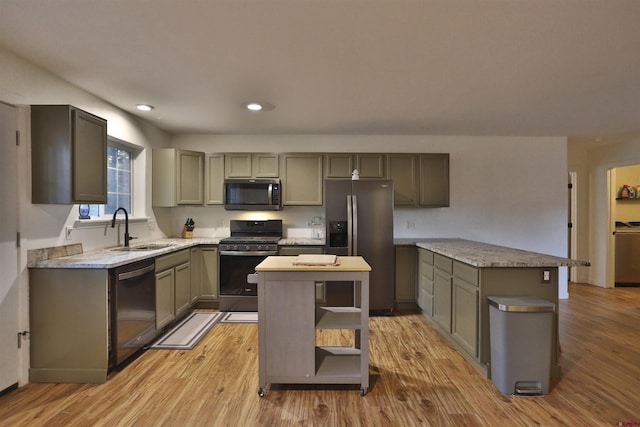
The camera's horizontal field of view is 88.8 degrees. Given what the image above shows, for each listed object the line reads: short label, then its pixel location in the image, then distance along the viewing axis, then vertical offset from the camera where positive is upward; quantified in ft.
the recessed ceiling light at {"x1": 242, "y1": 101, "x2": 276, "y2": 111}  11.17 +3.73
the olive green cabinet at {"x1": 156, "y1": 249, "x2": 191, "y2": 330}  10.82 -2.67
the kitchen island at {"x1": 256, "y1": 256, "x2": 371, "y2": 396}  7.39 -2.59
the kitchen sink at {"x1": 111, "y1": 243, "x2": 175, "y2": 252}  10.98 -1.24
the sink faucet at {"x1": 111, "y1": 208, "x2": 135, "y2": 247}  11.03 -0.57
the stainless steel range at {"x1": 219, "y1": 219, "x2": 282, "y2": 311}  13.66 -2.29
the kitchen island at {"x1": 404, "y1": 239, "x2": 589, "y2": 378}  8.36 -1.96
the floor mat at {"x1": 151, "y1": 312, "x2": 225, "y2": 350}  10.44 -4.21
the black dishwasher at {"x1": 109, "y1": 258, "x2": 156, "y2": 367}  8.44 -2.71
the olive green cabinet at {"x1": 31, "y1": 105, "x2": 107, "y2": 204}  8.11 +1.48
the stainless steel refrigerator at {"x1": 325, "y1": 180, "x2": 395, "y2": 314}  13.33 -0.58
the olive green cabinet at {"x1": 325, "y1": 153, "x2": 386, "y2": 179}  14.88 +2.22
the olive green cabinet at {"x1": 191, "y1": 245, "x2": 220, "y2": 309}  13.96 -2.65
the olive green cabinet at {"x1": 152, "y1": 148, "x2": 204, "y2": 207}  14.17 +1.56
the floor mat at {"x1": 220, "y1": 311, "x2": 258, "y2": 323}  12.69 -4.20
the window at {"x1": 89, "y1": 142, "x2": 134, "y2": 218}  11.78 +1.28
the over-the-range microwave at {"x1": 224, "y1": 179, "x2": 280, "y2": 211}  14.58 +0.79
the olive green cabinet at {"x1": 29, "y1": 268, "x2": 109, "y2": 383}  8.11 -2.78
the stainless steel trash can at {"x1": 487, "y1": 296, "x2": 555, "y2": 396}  7.45 -3.04
